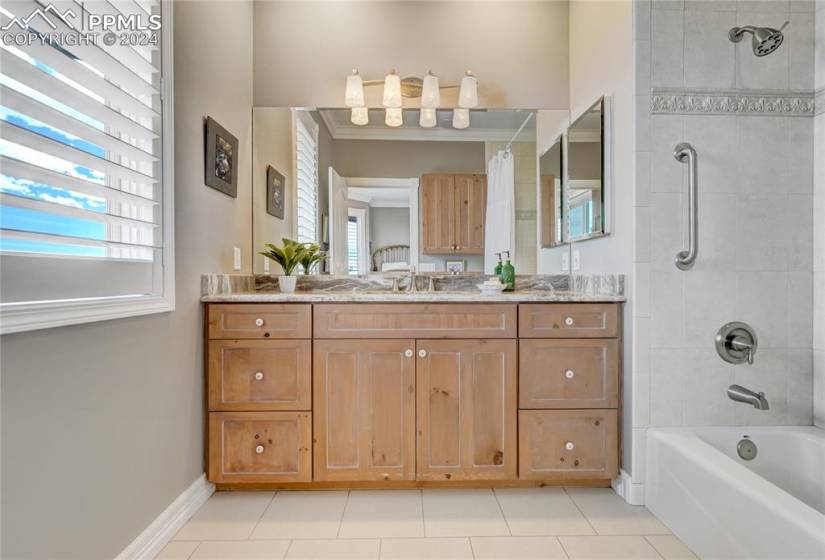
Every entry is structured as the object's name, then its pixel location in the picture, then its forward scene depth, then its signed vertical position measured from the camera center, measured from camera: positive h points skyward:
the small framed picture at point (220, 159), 1.84 +0.54
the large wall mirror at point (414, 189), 2.43 +0.50
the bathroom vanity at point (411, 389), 1.82 -0.49
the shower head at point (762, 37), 1.66 +0.96
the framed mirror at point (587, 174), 2.00 +0.52
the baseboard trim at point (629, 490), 1.77 -0.91
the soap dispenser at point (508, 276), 2.35 +0.00
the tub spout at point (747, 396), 1.58 -0.47
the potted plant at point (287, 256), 2.21 +0.11
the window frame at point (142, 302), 0.98 -0.08
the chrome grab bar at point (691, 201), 1.71 +0.31
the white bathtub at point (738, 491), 1.12 -0.70
